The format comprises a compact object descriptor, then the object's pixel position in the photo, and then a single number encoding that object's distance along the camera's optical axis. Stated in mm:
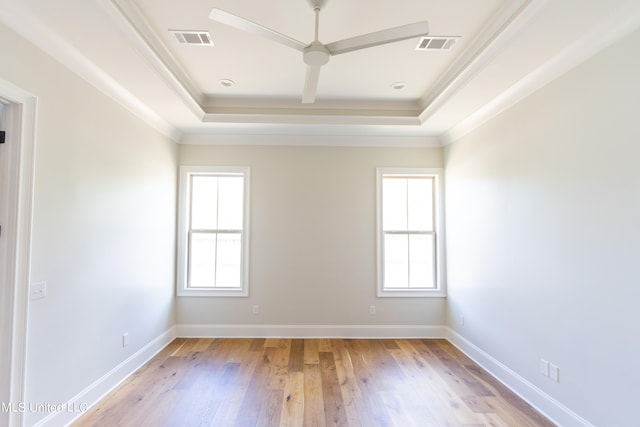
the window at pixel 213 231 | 4195
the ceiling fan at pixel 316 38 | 1789
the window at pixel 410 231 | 4281
